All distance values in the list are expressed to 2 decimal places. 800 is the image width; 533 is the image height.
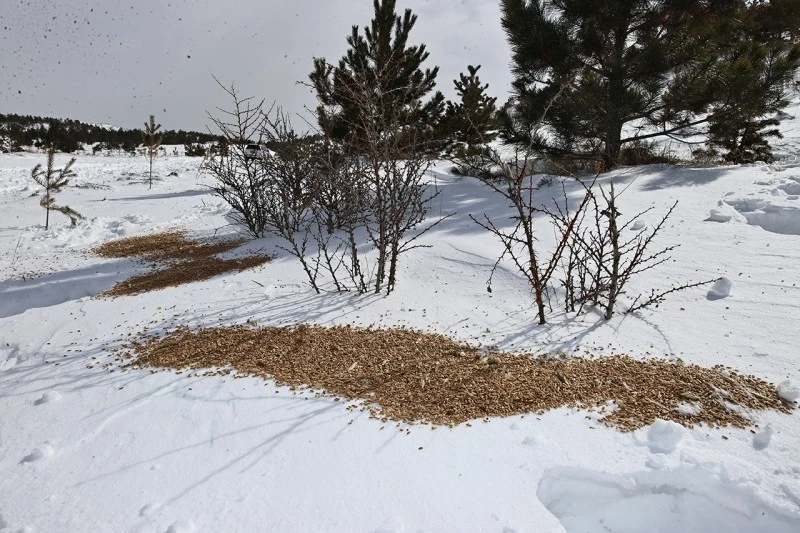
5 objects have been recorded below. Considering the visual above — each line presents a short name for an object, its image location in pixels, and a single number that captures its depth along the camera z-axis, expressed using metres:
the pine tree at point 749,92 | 6.69
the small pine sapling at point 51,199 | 8.27
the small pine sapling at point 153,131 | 16.85
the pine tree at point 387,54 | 11.12
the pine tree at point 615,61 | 6.94
